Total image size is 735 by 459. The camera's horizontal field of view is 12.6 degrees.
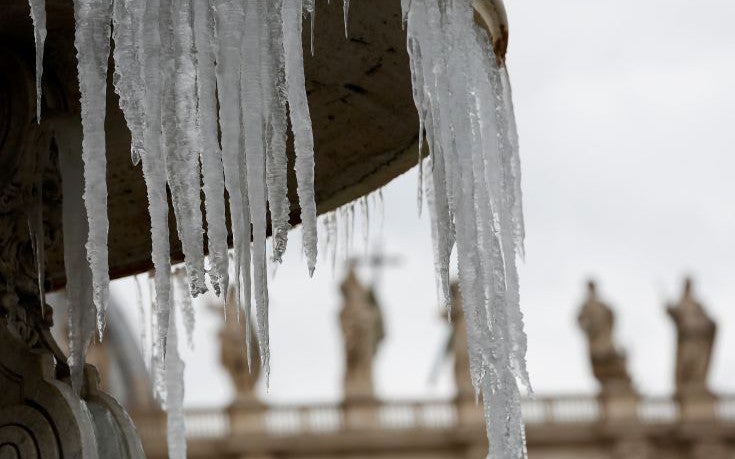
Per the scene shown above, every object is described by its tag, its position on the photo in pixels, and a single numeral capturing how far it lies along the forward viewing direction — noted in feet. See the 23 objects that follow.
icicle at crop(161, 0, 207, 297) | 22.17
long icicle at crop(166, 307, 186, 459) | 25.57
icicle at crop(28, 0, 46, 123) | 21.13
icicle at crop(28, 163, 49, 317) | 24.32
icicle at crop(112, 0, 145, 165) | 22.09
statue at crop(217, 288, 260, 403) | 166.46
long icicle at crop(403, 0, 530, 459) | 23.10
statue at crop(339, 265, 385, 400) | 170.58
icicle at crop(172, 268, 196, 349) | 28.82
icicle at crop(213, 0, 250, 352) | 22.32
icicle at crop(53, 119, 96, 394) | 24.36
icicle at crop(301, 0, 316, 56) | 22.53
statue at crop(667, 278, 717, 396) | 169.31
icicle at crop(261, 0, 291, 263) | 22.77
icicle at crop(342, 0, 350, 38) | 22.41
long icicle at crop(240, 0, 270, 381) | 22.17
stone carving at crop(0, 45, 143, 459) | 22.67
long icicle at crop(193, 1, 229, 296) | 22.08
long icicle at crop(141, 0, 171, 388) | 21.70
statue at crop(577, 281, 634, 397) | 168.84
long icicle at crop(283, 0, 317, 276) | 22.37
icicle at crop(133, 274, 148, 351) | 32.20
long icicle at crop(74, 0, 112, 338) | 21.85
